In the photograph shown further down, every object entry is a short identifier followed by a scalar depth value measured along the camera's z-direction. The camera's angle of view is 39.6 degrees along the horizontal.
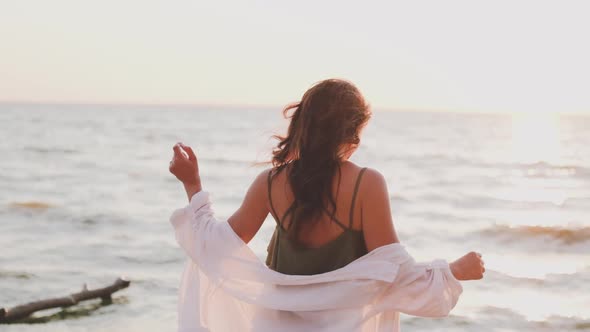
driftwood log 7.62
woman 3.21
